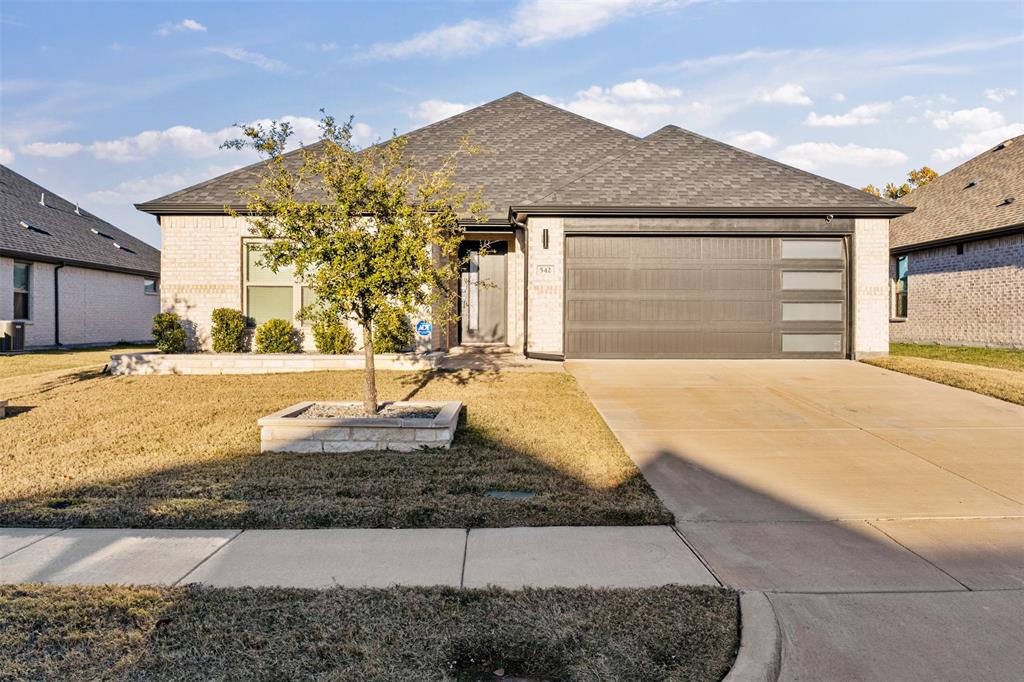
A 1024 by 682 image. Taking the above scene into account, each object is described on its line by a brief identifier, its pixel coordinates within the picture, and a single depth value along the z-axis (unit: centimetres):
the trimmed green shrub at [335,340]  1312
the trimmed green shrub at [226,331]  1336
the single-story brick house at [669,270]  1353
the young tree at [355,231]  661
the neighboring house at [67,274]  1930
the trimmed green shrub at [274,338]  1319
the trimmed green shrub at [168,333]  1301
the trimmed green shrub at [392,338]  1269
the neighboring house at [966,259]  1705
